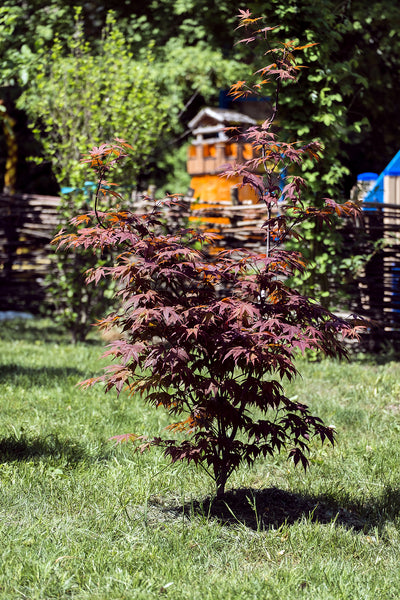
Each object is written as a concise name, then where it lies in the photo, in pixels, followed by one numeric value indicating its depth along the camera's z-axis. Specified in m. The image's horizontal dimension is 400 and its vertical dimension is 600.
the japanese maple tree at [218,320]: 6.51
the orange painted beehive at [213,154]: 22.92
